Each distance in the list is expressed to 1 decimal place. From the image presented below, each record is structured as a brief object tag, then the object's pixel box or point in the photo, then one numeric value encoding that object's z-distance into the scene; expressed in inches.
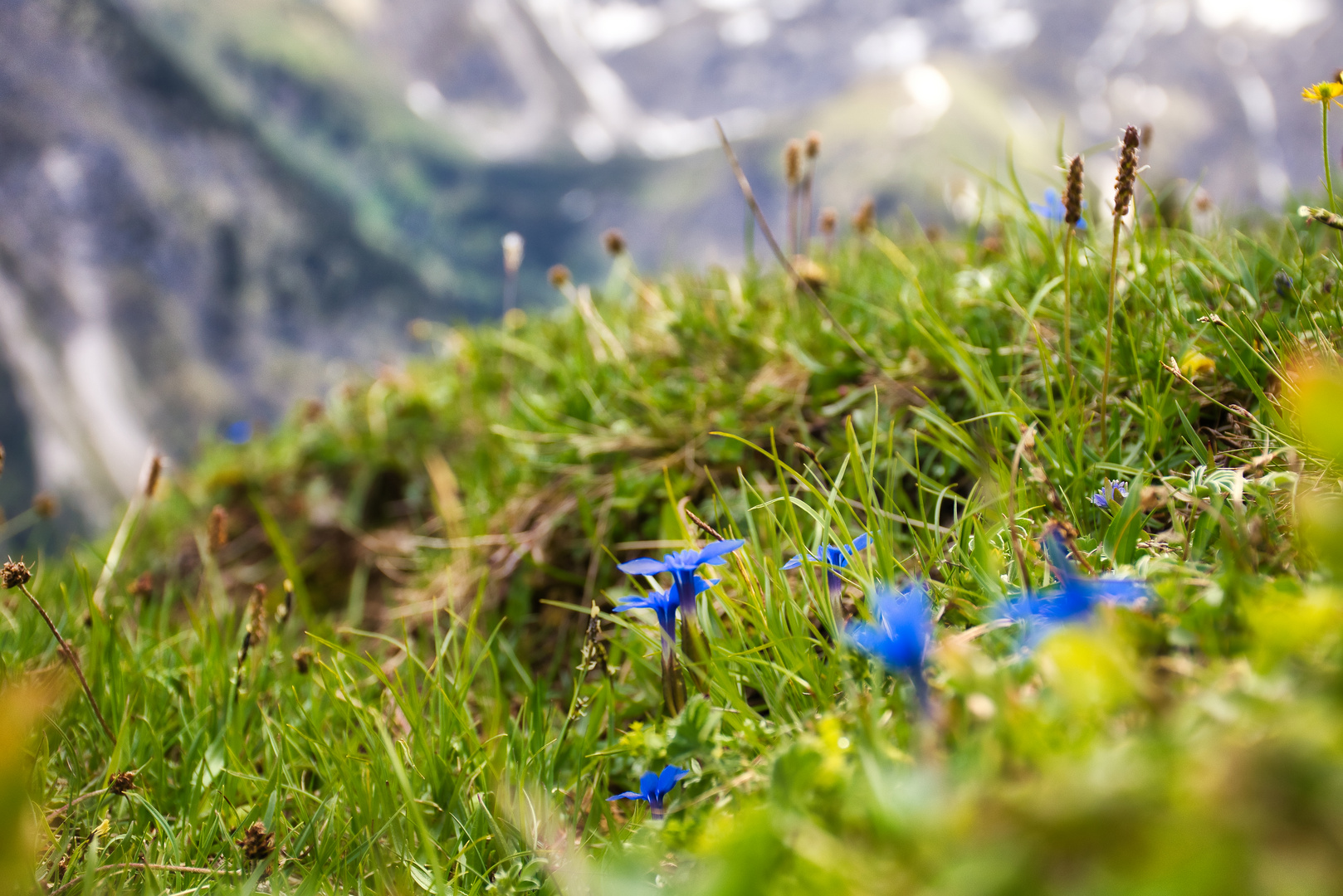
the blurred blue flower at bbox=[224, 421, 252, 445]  127.5
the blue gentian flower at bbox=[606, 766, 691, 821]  22.3
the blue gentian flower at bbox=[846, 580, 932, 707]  20.7
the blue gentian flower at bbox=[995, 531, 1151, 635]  20.8
